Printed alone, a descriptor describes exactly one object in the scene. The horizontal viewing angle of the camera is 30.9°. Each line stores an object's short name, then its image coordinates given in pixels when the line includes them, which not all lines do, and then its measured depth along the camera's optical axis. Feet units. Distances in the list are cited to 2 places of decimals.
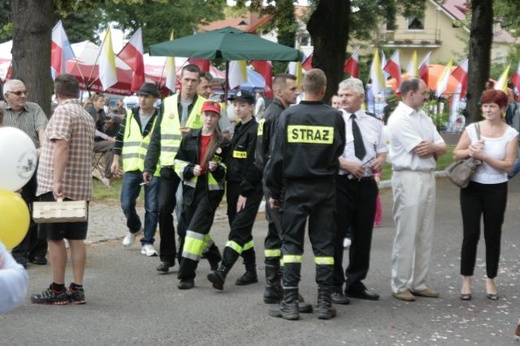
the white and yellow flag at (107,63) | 59.31
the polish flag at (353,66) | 80.53
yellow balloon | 14.08
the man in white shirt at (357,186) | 27.22
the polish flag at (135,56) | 64.08
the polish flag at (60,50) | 57.35
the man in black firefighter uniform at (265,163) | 26.23
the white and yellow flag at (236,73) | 63.77
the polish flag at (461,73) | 94.22
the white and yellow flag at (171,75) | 64.39
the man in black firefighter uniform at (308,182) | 24.70
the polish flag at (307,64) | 79.66
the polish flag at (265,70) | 69.97
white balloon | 14.89
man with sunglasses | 31.27
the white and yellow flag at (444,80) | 100.76
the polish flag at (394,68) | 89.04
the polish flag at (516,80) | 84.44
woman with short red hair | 27.37
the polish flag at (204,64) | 64.69
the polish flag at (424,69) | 97.81
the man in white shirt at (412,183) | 27.58
